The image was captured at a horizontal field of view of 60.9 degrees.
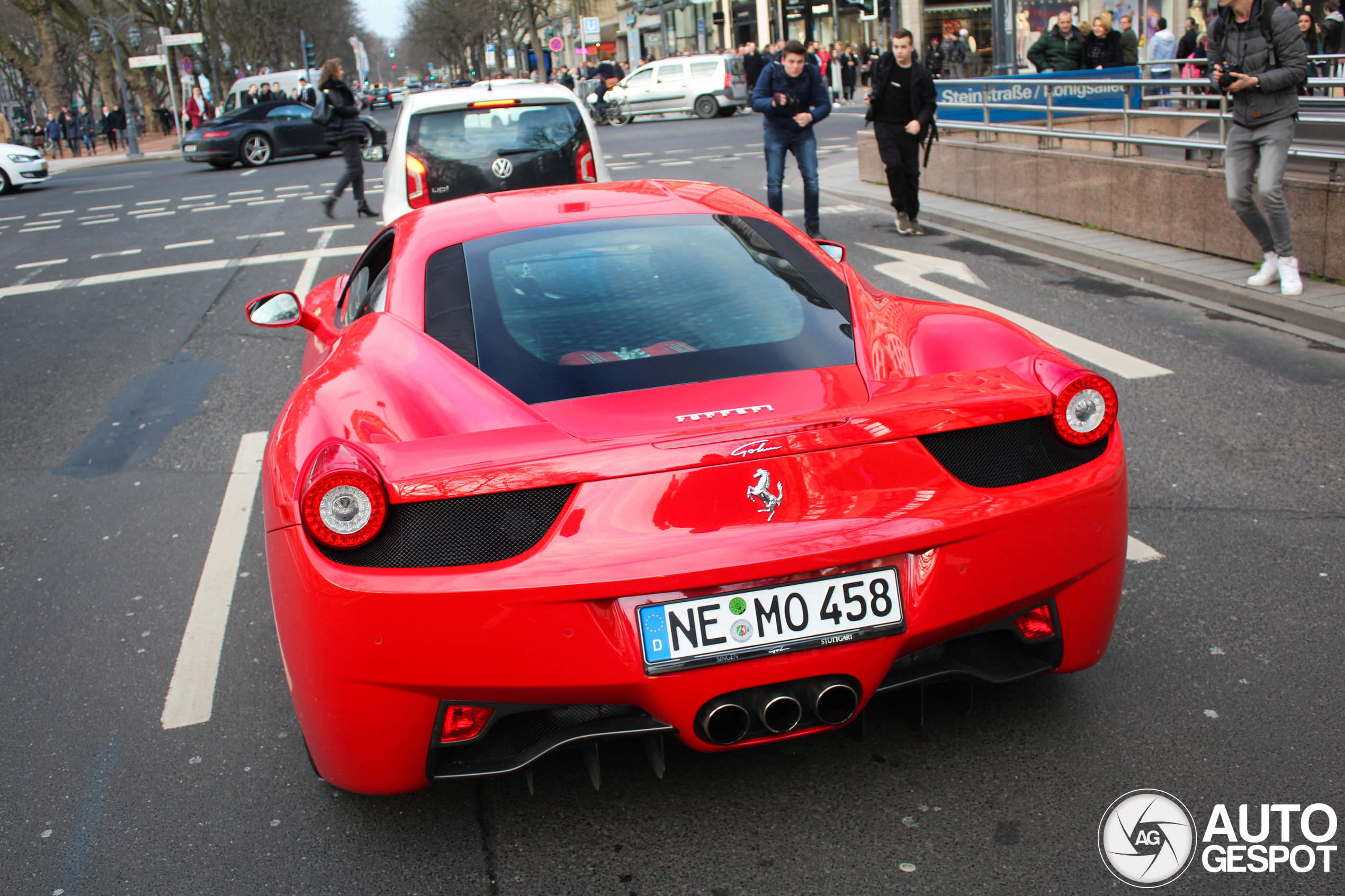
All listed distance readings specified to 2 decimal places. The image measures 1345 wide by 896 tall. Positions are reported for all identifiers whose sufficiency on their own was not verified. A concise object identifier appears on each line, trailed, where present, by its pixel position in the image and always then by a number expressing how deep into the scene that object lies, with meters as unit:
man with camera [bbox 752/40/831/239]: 10.90
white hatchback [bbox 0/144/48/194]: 24.47
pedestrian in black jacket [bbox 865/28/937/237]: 10.90
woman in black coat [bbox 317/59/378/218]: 14.37
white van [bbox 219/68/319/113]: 36.31
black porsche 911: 26.56
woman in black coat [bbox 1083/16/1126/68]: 15.16
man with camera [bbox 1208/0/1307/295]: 6.75
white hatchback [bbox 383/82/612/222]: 8.84
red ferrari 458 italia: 2.19
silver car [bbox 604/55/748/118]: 33.81
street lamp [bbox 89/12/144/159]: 35.94
